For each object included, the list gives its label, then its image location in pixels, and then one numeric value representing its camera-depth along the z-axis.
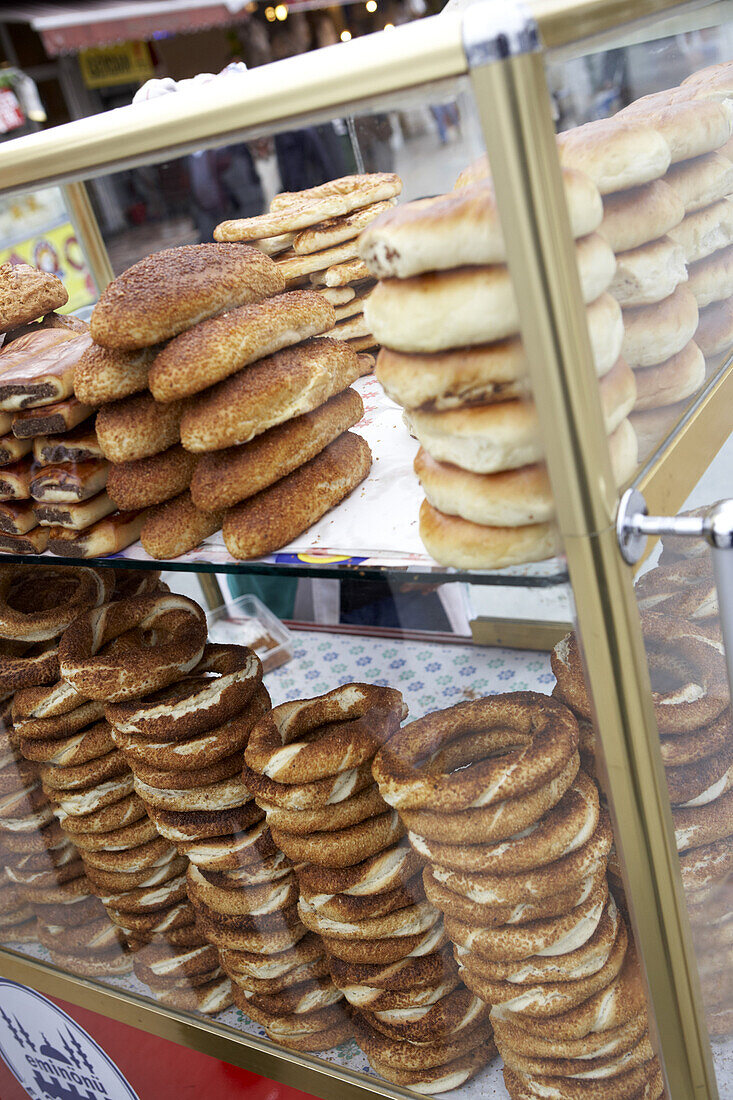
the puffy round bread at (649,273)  0.92
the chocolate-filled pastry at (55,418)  1.23
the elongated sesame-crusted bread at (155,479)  1.18
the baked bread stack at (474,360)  0.78
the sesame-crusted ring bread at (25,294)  1.50
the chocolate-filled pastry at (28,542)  1.30
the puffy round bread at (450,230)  0.75
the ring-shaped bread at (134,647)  1.39
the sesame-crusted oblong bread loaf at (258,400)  1.07
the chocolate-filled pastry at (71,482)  1.23
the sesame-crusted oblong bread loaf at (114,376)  1.16
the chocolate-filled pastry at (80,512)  1.24
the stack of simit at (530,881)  1.10
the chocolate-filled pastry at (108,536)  1.23
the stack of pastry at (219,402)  1.08
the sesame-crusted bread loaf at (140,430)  1.16
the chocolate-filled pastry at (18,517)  1.30
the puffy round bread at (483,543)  0.85
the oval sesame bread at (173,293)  1.10
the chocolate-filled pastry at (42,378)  1.23
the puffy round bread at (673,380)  0.97
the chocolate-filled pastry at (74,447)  1.24
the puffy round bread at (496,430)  0.81
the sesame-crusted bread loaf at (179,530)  1.15
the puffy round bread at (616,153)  0.83
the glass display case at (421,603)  0.80
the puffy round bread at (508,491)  0.83
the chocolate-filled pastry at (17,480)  1.29
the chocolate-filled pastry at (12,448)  1.30
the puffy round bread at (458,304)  0.77
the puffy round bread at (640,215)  0.89
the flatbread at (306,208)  1.49
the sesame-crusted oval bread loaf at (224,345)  1.06
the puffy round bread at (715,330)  1.12
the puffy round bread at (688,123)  1.05
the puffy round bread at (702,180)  1.08
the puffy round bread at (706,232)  1.09
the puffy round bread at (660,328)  0.94
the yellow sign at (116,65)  7.73
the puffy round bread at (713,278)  1.12
